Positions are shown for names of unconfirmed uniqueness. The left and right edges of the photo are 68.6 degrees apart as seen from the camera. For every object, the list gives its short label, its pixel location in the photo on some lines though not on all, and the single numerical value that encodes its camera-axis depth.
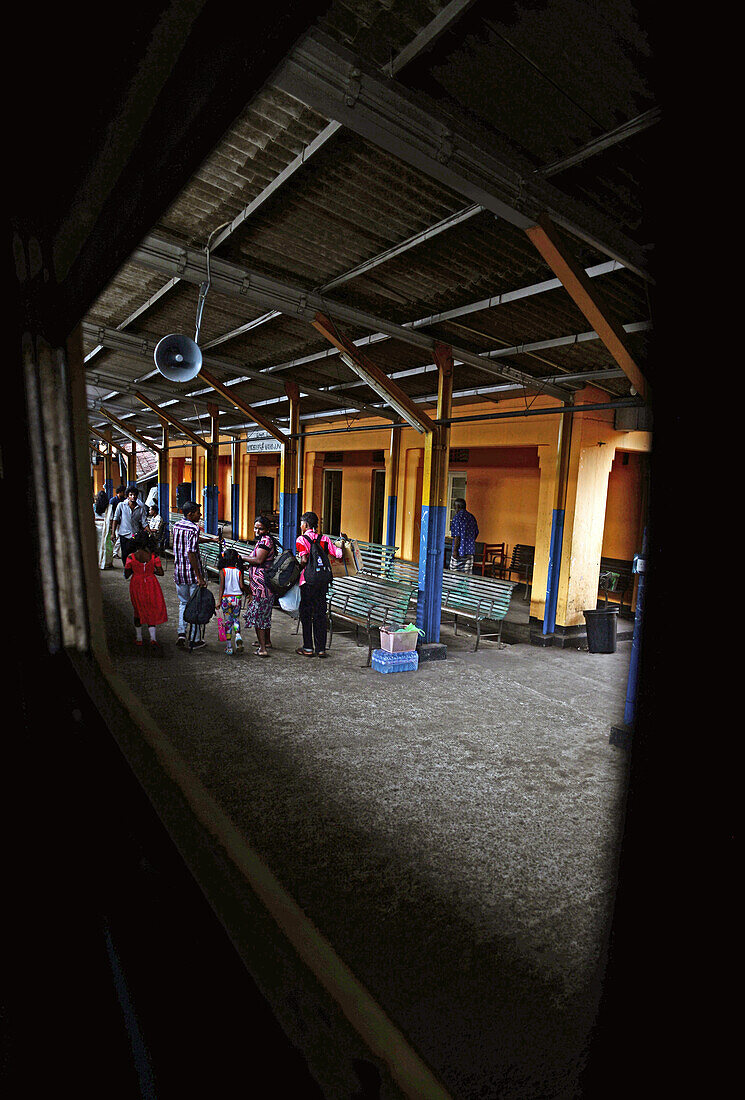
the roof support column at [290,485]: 12.21
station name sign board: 13.13
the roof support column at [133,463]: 24.41
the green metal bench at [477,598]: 8.58
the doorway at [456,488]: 14.79
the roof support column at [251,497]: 21.11
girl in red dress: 6.84
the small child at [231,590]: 7.18
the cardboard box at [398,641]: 7.03
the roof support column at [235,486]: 18.57
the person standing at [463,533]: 11.42
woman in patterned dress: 6.91
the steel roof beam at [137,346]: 10.38
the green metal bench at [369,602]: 8.01
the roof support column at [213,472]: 15.61
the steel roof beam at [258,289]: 6.19
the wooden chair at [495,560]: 13.40
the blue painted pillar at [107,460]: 24.07
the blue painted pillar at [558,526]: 9.43
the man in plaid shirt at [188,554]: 7.04
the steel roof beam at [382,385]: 7.64
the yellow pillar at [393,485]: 13.25
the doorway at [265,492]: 22.73
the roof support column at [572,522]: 9.53
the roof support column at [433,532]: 8.01
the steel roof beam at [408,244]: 4.75
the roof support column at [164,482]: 18.59
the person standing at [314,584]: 6.95
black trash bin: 8.76
